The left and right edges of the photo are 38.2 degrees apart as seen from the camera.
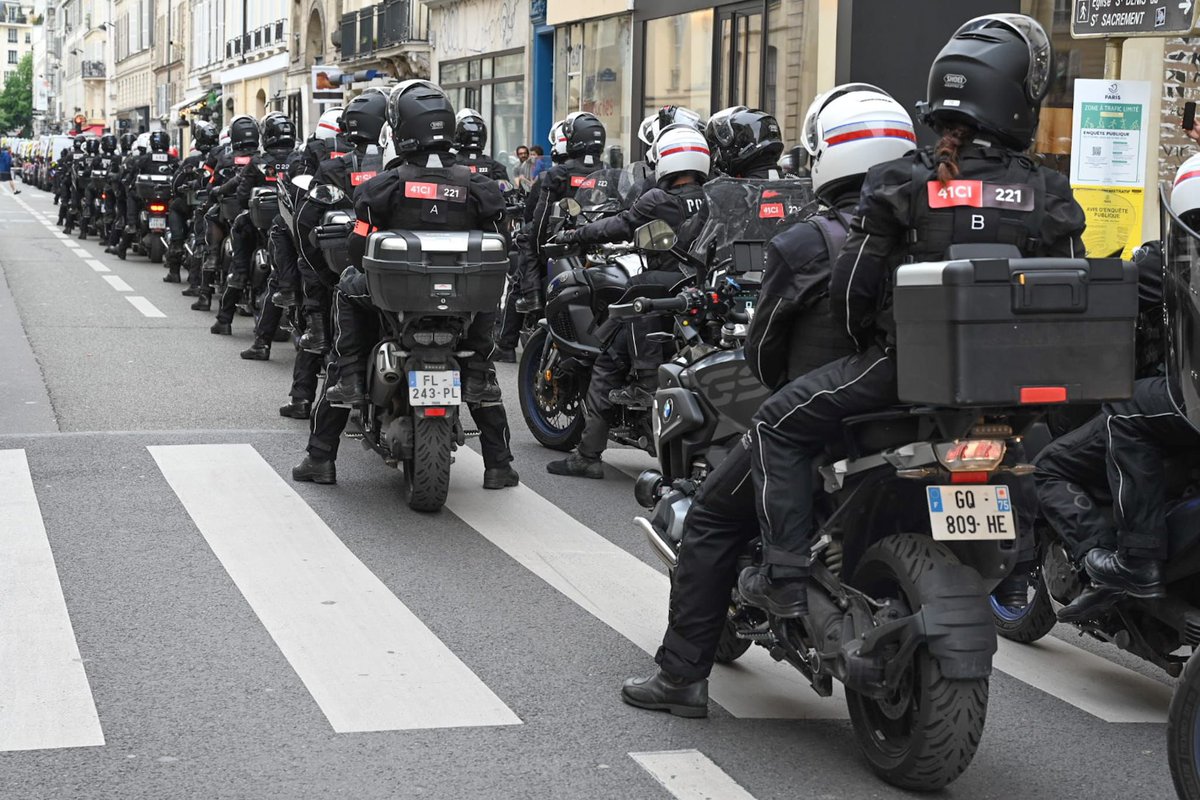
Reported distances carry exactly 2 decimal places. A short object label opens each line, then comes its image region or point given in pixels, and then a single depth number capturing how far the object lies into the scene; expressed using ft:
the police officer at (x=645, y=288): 29.25
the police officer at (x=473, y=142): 44.93
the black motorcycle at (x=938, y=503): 13.03
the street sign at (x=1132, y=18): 26.99
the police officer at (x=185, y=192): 66.03
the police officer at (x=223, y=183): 54.70
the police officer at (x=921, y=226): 13.74
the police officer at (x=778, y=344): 14.92
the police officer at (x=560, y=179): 42.34
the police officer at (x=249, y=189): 49.96
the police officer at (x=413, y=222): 26.09
